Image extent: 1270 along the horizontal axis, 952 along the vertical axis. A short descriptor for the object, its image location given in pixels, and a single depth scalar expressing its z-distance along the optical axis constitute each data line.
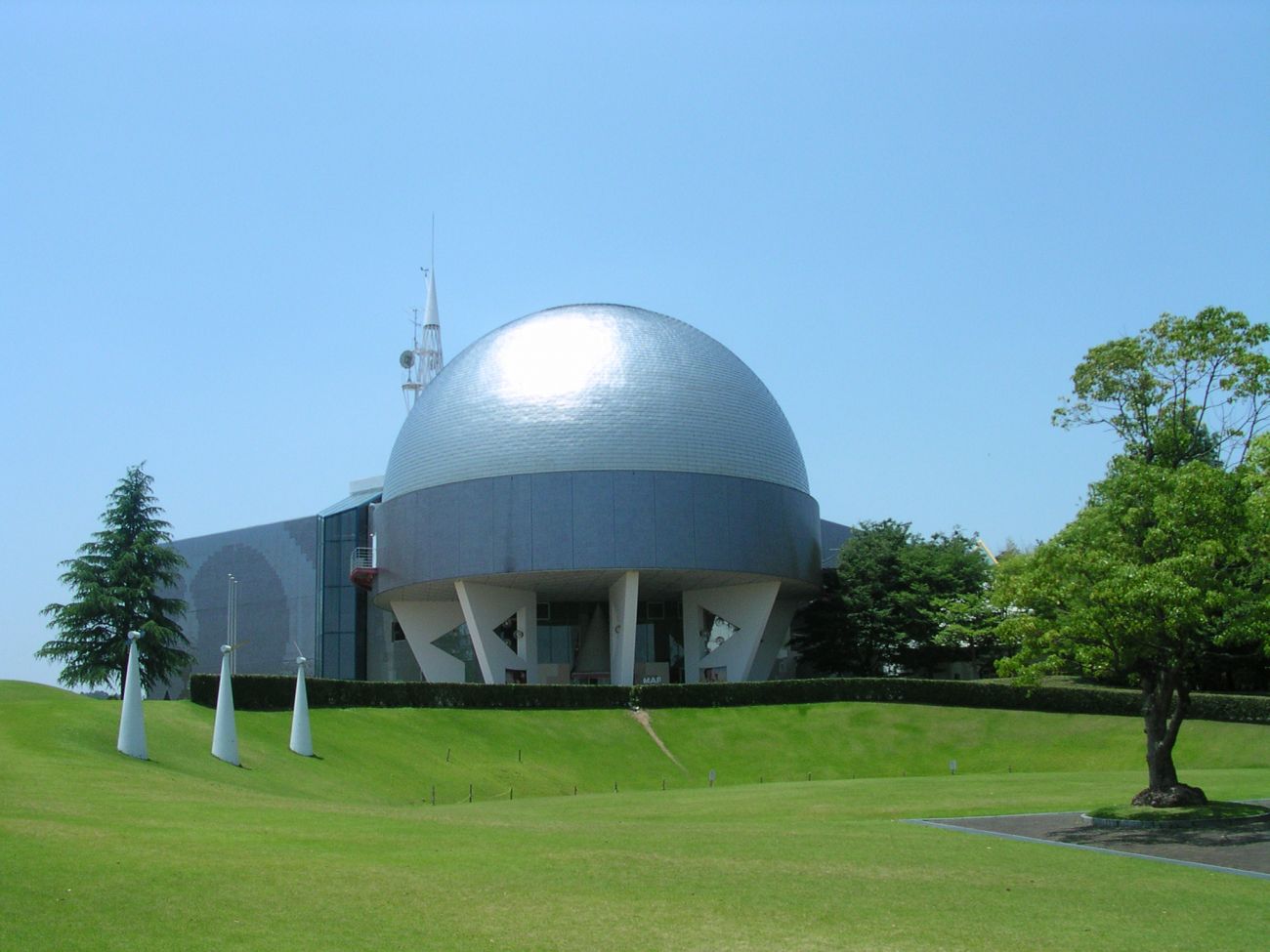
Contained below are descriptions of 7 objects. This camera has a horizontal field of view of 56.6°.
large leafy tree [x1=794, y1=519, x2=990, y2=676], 63.88
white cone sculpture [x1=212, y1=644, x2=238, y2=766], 32.12
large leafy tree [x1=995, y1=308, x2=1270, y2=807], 22.02
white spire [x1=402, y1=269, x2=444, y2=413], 82.69
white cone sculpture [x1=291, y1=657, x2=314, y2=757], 36.72
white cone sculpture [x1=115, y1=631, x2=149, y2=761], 28.86
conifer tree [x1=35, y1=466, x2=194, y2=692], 55.34
